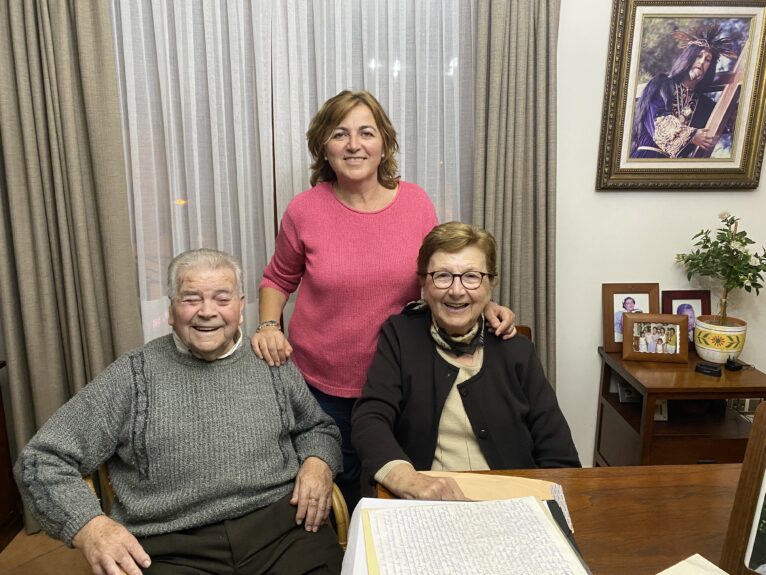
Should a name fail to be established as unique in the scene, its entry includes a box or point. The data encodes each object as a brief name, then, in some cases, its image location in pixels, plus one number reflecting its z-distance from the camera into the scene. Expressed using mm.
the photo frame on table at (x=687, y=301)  2551
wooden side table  2127
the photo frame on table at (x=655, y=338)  2361
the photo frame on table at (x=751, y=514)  753
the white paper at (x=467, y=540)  797
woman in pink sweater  1691
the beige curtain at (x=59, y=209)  2035
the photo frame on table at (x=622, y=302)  2523
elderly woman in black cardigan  1469
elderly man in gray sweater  1309
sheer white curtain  2176
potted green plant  2297
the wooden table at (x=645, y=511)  948
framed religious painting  2254
